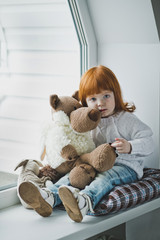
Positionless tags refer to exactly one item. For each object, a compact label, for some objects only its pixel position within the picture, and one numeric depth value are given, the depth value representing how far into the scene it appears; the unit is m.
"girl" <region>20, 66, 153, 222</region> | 1.86
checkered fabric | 1.79
